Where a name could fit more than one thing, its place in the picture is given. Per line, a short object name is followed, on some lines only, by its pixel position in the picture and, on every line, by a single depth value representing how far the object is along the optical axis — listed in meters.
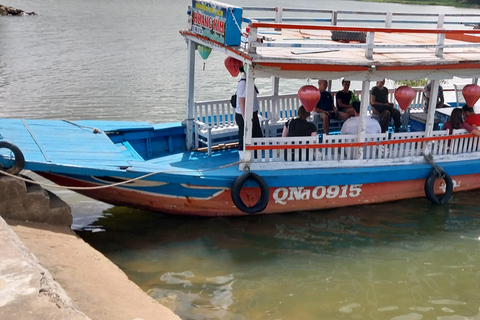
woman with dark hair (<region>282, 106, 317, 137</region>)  7.74
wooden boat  6.93
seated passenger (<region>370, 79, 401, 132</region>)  8.93
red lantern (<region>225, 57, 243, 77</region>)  7.61
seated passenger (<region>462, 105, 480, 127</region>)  8.51
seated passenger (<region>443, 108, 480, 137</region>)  8.45
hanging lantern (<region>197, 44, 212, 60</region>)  7.90
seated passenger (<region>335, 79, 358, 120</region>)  9.38
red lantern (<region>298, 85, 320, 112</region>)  7.29
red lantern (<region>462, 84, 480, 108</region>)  8.33
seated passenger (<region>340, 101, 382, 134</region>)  7.99
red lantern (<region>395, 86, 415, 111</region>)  7.94
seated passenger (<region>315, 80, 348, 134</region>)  9.12
